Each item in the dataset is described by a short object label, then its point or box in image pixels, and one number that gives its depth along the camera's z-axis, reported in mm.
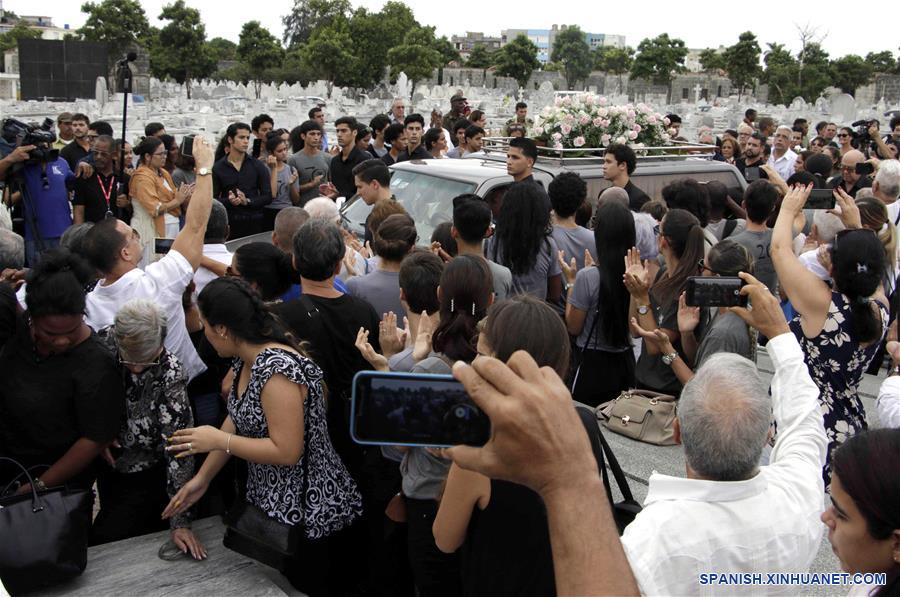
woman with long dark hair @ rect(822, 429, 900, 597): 1765
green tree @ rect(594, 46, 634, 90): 78875
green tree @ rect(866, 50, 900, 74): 52938
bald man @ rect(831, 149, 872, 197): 7969
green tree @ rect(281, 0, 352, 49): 69750
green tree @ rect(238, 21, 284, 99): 50719
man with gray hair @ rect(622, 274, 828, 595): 1821
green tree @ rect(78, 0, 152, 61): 43250
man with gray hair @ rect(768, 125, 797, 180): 10114
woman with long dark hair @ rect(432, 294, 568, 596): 2072
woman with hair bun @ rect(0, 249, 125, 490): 3119
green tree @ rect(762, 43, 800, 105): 43906
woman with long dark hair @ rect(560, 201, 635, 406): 4469
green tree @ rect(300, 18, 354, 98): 46375
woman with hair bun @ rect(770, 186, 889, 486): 3426
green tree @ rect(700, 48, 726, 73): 60438
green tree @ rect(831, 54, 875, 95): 48219
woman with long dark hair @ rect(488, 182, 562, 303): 4988
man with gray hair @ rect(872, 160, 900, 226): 5980
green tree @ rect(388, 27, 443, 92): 47875
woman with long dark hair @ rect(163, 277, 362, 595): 2867
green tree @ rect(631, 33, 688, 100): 58938
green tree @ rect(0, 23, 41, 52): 65812
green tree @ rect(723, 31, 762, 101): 50125
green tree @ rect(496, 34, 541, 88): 58281
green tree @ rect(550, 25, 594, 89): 85438
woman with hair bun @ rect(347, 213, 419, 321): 4137
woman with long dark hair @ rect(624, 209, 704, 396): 4137
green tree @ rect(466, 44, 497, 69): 74438
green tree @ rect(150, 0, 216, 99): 46500
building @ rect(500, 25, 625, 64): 176188
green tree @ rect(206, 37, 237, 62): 72312
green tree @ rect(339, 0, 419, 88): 49562
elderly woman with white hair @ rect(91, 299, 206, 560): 3156
